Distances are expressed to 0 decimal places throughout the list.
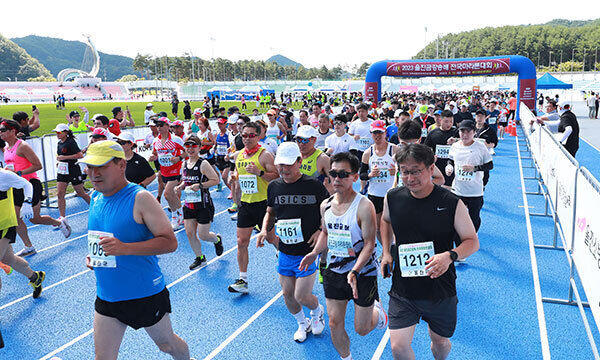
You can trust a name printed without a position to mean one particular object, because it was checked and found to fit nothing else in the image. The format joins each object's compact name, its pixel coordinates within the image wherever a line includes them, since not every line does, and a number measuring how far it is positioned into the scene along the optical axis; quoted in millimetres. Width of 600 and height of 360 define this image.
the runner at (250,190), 5570
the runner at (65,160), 8438
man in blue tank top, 2988
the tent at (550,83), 31767
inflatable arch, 27250
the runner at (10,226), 4832
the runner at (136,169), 7352
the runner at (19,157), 6535
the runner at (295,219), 4117
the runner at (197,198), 6367
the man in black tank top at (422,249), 2986
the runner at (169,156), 8102
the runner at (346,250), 3555
